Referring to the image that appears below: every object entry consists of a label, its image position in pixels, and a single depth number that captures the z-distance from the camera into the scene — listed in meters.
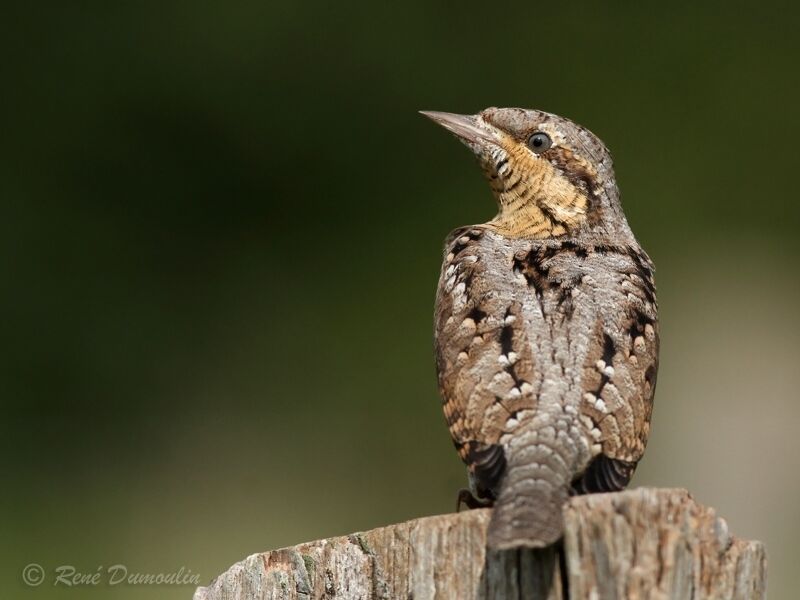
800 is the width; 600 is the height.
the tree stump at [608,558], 5.68
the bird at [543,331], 6.82
